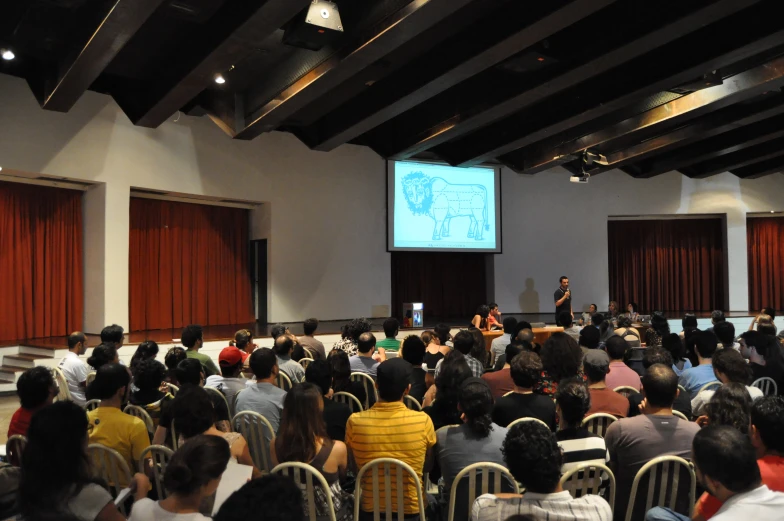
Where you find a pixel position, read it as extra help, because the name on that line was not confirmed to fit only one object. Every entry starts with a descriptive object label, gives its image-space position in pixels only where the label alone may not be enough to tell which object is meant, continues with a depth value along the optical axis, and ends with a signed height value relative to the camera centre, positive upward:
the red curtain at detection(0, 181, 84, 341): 8.48 +0.36
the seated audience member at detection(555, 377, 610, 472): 2.57 -0.68
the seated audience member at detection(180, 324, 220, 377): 4.84 -0.51
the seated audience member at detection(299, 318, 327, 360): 5.95 -0.59
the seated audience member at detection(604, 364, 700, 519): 2.64 -0.73
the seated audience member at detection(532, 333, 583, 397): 3.93 -0.53
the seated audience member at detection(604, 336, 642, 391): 4.27 -0.66
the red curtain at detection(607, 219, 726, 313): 14.98 +0.33
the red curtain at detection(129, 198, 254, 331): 10.02 +0.33
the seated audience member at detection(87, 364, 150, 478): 2.81 -0.67
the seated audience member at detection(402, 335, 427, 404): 4.29 -0.60
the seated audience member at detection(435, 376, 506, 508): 2.59 -0.69
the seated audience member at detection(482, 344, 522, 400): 3.95 -0.67
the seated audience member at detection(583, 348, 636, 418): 3.41 -0.65
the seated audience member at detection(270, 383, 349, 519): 2.53 -0.67
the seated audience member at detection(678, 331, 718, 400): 4.12 -0.64
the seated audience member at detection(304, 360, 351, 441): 3.21 -0.70
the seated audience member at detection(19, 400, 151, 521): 1.78 -0.57
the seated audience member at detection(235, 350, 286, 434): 3.42 -0.64
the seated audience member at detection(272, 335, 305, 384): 4.51 -0.61
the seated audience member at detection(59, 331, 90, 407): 5.02 -0.76
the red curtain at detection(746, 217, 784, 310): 14.97 +0.39
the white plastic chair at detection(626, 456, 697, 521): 2.48 -0.85
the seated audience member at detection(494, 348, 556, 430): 3.16 -0.65
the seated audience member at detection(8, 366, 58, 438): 3.02 -0.55
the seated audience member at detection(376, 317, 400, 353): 5.83 -0.56
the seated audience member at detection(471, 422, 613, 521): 1.78 -0.66
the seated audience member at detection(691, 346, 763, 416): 3.59 -0.55
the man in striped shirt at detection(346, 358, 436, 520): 2.71 -0.69
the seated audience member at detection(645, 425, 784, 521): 1.75 -0.60
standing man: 11.31 -0.36
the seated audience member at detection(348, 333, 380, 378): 4.95 -0.64
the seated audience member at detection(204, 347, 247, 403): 3.93 -0.60
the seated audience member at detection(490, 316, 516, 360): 6.19 -0.66
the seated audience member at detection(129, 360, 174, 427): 3.50 -0.60
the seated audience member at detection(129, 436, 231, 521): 1.75 -0.58
